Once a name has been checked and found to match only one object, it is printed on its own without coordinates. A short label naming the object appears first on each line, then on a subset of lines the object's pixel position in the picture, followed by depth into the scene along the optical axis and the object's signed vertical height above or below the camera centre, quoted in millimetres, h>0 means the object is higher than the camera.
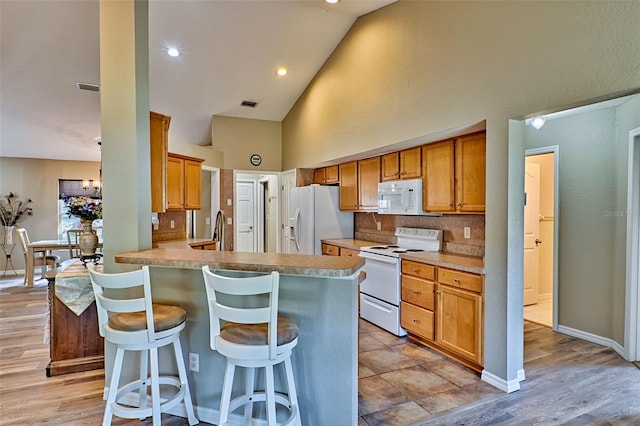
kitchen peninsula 1967 -675
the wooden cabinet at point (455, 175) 3164 +322
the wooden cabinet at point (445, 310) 2926 -942
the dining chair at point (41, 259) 6158 -912
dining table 6008 -709
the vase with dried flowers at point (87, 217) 3201 -85
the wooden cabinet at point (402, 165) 3921 +511
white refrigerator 5316 -170
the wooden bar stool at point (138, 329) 1939 -692
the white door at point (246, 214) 7449 -131
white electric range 3771 -762
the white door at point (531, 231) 4770 -319
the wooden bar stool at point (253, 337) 1696 -658
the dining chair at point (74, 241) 5653 -614
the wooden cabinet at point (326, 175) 5557 +549
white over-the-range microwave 3821 +122
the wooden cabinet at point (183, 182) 4246 +331
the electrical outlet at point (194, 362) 2311 -1017
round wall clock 6559 +907
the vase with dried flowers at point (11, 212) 7086 -82
